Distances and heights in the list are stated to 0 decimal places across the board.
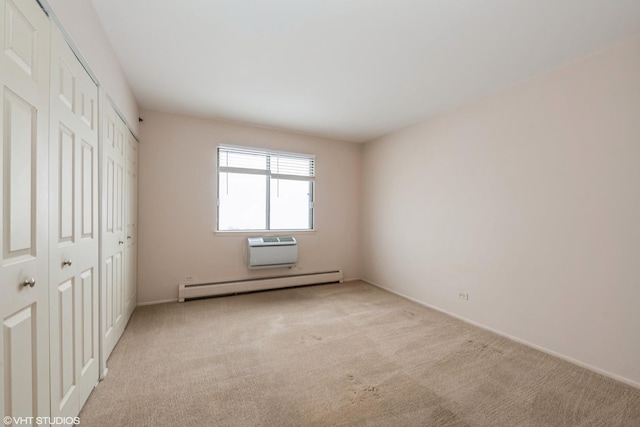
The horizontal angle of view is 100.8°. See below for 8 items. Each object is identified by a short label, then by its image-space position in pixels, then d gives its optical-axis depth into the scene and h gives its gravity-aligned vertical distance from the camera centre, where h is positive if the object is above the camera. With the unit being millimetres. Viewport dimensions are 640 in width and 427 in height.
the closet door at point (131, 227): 2949 -217
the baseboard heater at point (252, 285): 3748 -1177
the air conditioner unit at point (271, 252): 4070 -664
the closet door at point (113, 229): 2105 -186
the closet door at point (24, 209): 961 -6
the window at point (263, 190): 4121 +332
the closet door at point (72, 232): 1319 -142
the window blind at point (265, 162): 4102 +784
